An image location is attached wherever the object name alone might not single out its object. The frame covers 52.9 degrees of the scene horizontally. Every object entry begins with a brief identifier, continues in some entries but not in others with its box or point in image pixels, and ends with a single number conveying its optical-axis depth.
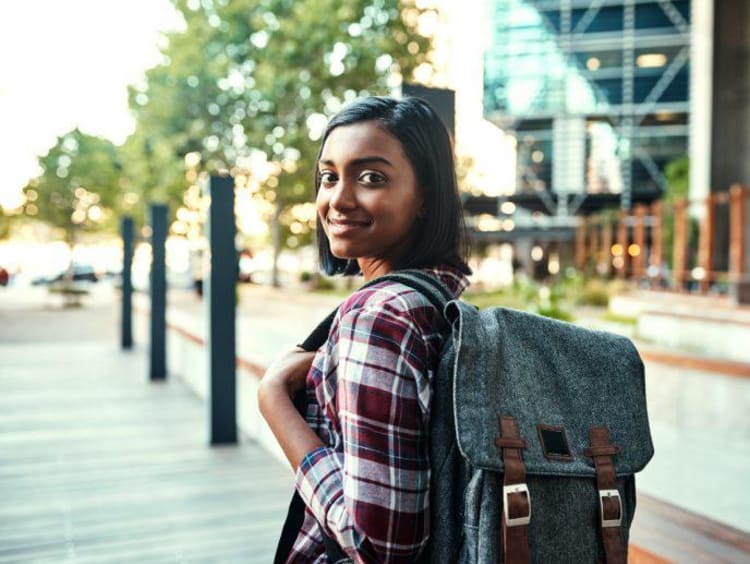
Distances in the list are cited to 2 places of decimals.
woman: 1.10
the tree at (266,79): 20.78
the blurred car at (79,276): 43.19
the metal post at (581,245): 21.44
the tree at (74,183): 28.09
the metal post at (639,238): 14.20
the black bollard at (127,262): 10.22
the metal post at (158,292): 7.64
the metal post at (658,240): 12.54
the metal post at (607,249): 19.34
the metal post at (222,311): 4.86
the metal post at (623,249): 15.45
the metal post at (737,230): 9.02
